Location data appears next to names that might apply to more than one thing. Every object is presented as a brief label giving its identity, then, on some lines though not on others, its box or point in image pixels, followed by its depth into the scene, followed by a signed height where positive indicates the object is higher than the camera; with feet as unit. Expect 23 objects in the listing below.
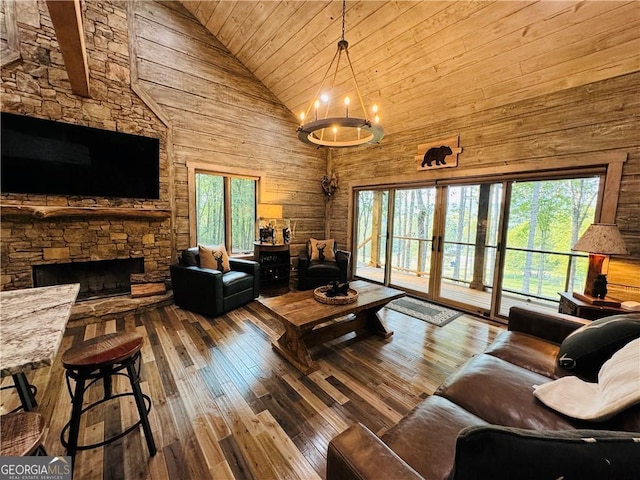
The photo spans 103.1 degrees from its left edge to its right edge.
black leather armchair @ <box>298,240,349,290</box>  14.65 -3.01
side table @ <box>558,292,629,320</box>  7.33 -2.39
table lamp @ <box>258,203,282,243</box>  14.62 +0.09
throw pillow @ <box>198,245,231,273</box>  12.02 -2.01
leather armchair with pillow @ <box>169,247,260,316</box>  10.84 -3.18
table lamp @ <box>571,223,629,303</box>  7.28 -0.60
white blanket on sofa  3.12 -2.31
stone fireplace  9.71 -1.47
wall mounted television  9.38 +2.11
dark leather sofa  1.83 -2.64
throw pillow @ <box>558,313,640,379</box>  4.36 -2.08
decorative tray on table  8.13 -2.50
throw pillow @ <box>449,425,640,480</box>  1.78 -1.65
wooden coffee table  7.26 -2.86
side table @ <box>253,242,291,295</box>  14.53 -2.75
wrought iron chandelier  6.80 +2.61
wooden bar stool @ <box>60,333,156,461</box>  4.25 -2.57
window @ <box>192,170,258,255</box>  14.10 +0.39
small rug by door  11.34 -4.23
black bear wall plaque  12.12 +3.45
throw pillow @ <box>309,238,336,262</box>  15.96 -1.97
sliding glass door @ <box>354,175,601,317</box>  10.66 -0.69
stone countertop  2.85 -1.64
